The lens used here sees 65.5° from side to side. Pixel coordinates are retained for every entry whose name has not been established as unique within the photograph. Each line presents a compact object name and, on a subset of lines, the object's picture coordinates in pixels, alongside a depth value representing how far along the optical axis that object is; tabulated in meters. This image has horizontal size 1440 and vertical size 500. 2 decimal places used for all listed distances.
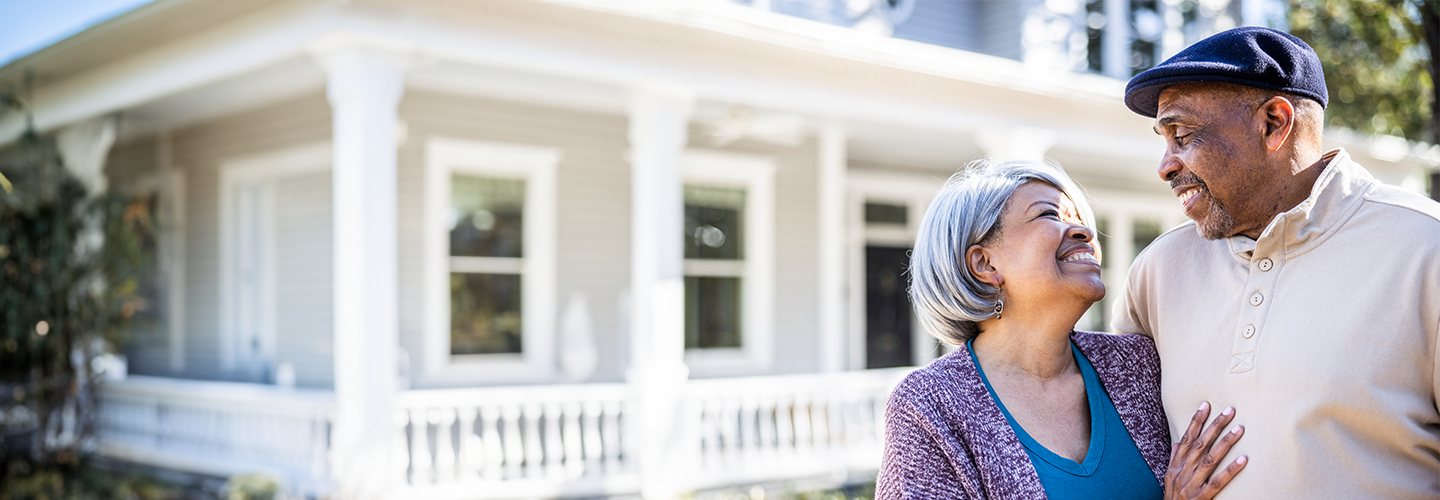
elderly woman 2.01
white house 6.17
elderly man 1.81
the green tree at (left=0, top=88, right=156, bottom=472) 7.84
